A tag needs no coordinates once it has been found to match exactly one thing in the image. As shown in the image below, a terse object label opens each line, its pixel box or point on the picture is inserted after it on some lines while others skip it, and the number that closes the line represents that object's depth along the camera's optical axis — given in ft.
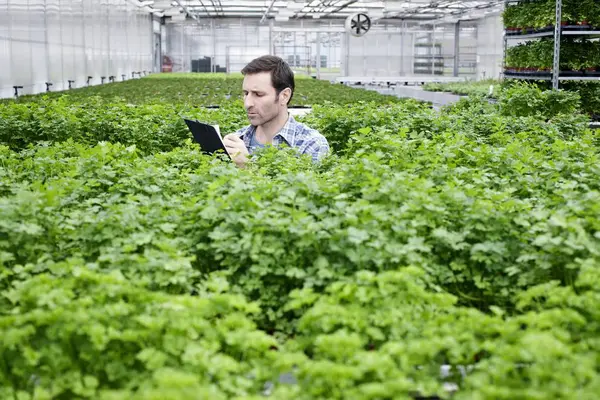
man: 16.65
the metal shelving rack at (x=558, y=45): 32.83
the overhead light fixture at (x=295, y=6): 95.12
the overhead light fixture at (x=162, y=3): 80.89
